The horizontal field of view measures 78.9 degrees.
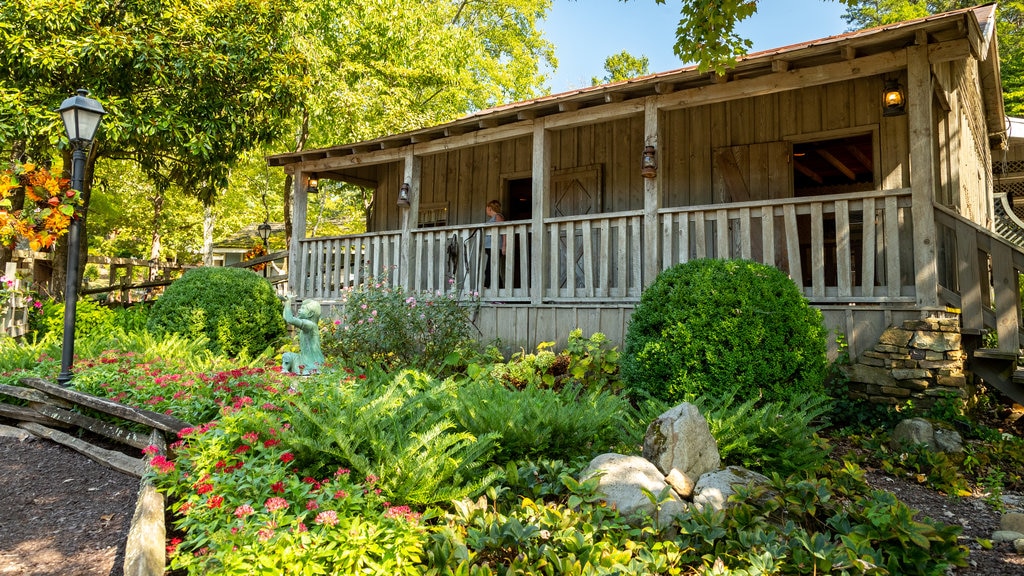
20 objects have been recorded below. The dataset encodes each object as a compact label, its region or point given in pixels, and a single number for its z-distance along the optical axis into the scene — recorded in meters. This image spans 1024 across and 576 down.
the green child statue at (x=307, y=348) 5.52
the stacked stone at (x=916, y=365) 5.31
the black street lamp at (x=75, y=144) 6.09
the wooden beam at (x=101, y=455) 4.56
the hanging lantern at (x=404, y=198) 9.13
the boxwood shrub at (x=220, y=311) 8.18
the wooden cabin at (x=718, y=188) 5.67
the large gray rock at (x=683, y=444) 3.66
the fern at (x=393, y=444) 3.03
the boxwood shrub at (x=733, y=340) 4.79
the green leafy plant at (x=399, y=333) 7.02
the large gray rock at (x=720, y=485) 3.34
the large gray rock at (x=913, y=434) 4.93
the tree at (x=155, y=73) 9.34
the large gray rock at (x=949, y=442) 4.80
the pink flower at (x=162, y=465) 3.39
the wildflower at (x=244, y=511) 2.71
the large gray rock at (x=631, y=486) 3.19
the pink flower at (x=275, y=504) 2.72
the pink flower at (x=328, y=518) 2.62
